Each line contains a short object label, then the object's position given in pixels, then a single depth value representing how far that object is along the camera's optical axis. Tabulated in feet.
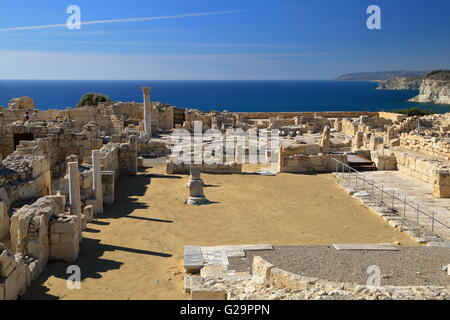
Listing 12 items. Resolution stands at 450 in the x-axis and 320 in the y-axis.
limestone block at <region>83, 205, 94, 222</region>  42.09
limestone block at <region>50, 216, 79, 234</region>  32.73
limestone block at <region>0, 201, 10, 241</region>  36.04
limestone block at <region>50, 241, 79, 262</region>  32.71
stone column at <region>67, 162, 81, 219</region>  38.75
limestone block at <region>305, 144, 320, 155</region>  71.10
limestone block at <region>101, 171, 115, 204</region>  48.60
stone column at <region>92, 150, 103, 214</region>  44.80
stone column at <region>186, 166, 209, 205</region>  49.24
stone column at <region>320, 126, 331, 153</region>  79.66
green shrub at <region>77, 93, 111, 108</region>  162.91
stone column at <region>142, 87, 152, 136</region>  99.96
